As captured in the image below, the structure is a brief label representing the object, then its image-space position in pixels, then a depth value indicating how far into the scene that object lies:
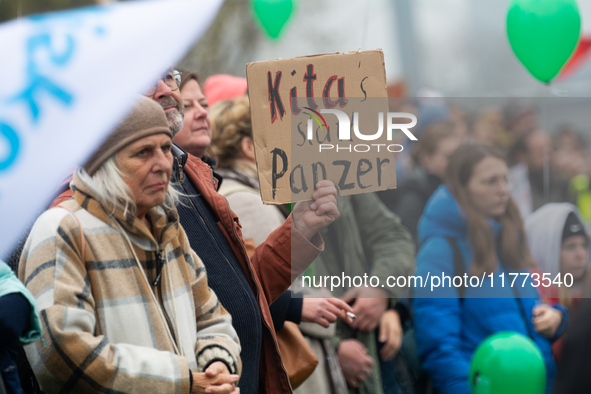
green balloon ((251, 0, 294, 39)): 9.03
